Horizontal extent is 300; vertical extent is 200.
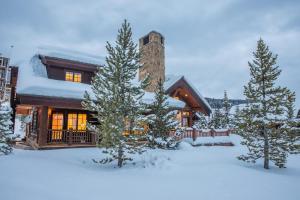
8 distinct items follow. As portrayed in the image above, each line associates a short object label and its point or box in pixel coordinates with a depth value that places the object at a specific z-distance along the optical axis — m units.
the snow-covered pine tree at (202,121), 29.33
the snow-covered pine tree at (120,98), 10.17
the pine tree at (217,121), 30.97
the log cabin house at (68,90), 14.20
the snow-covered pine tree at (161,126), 15.42
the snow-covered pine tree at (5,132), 11.20
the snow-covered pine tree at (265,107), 12.20
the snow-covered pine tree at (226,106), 34.61
